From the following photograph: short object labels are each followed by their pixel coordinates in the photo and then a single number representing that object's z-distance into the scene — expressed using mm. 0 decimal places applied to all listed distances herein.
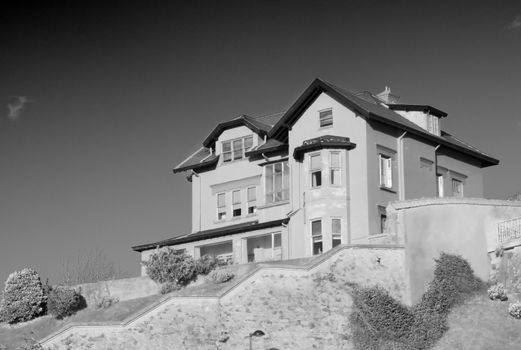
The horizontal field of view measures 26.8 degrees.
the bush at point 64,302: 51875
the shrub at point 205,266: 50219
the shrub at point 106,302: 52094
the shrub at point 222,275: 48281
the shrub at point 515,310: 43281
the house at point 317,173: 50781
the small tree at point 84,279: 71812
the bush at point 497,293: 44625
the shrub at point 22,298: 52656
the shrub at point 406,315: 43062
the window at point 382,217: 50812
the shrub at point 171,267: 50156
